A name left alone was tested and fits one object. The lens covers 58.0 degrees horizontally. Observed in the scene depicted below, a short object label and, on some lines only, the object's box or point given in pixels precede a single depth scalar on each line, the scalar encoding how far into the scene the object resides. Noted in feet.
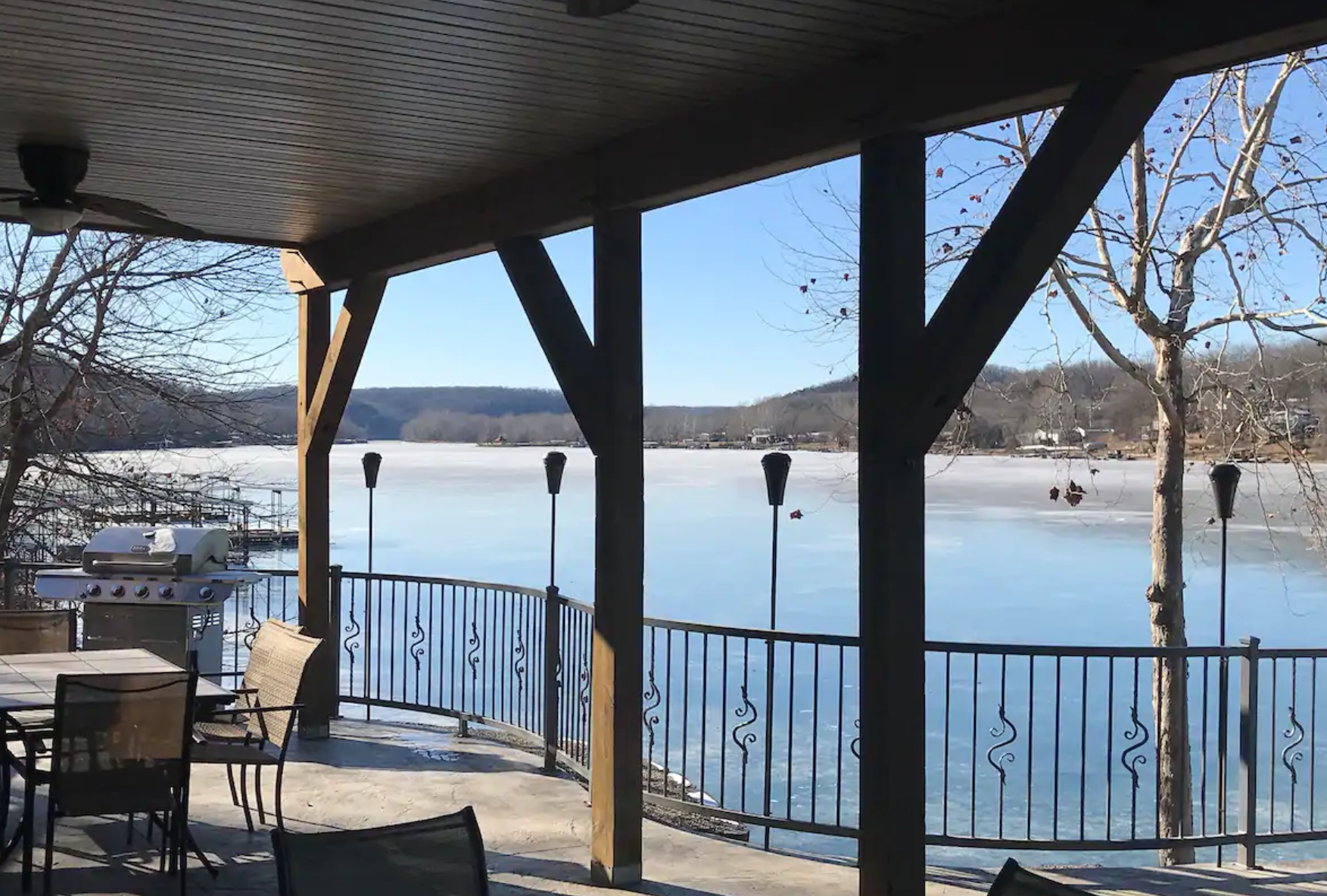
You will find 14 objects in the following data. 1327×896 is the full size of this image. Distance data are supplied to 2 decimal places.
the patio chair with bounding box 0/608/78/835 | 17.74
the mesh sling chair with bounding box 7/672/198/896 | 12.61
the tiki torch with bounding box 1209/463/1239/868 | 16.96
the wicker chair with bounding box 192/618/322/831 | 15.17
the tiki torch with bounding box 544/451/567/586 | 24.56
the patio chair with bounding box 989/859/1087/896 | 7.53
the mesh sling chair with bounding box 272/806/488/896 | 8.23
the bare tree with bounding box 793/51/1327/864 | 30.12
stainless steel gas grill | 22.33
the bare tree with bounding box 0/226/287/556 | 38.81
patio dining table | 13.47
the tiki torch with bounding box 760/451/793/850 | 17.35
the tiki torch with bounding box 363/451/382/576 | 28.50
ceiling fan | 14.32
